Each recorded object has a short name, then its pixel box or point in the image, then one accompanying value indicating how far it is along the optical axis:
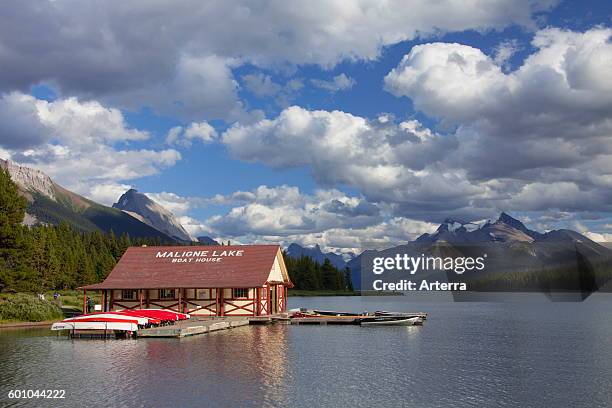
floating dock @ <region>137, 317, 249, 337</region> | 49.47
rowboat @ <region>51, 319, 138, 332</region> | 49.72
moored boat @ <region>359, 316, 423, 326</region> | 62.62
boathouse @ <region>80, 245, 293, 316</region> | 65.00
